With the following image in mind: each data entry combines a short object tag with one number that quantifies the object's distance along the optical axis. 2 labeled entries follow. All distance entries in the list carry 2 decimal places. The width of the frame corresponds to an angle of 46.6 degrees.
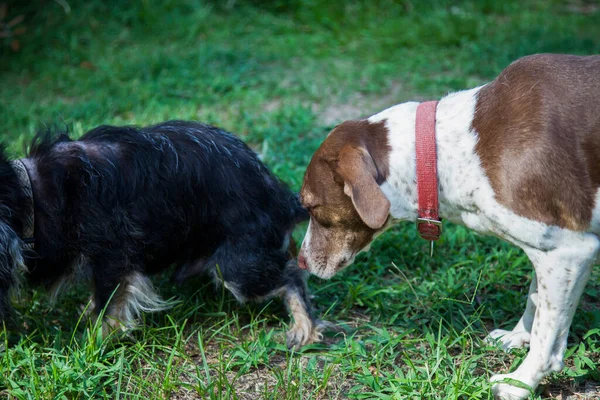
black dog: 3.15
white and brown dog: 2.68
